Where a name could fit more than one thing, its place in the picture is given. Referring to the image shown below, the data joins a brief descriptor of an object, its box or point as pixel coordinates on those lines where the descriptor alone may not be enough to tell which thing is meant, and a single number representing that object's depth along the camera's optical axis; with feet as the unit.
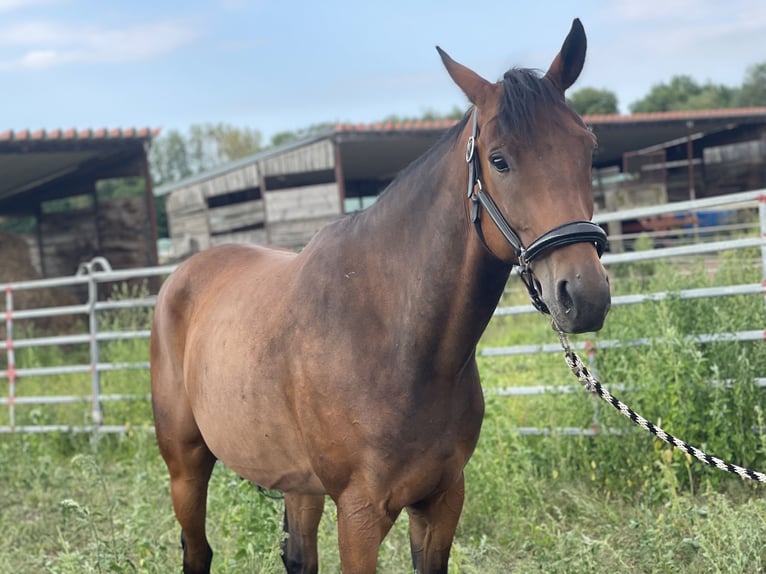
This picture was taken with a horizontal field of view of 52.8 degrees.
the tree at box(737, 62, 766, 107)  129.90
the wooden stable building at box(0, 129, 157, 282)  35.50
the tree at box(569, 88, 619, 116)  129.18
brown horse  6.63
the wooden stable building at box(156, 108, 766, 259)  41.19
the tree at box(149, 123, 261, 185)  165.17
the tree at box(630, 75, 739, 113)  128.11
